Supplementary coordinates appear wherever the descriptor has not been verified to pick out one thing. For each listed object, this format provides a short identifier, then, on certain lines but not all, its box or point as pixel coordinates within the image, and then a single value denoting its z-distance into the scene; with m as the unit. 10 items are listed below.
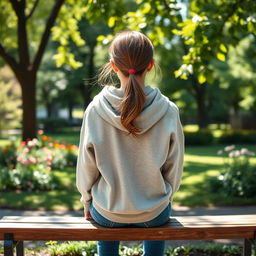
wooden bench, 2.84
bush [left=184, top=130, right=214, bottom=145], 23.58
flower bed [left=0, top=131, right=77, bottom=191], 8.96
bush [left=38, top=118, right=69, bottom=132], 35.38
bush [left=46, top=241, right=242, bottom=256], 4.50
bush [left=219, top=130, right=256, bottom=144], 24.39
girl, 2.66
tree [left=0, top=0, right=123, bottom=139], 11.41
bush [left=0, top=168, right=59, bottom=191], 8.95
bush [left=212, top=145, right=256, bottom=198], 8.38
